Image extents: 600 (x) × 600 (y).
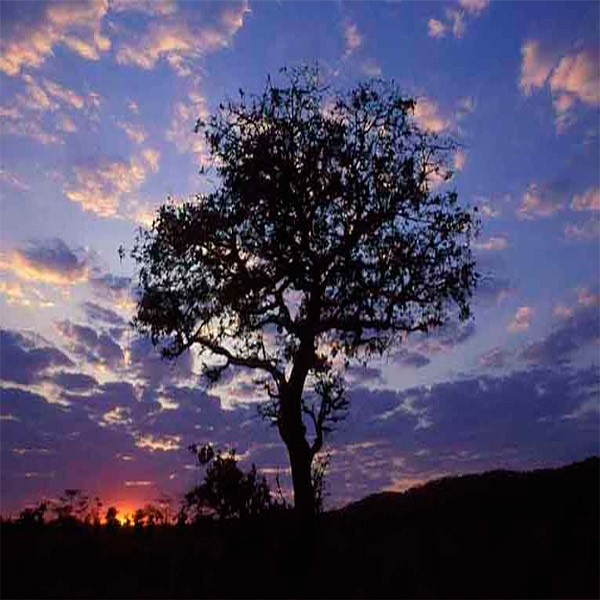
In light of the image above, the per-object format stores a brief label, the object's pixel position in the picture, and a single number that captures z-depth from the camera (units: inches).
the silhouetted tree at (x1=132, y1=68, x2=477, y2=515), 1001.5
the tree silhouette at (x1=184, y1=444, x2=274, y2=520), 877.8
